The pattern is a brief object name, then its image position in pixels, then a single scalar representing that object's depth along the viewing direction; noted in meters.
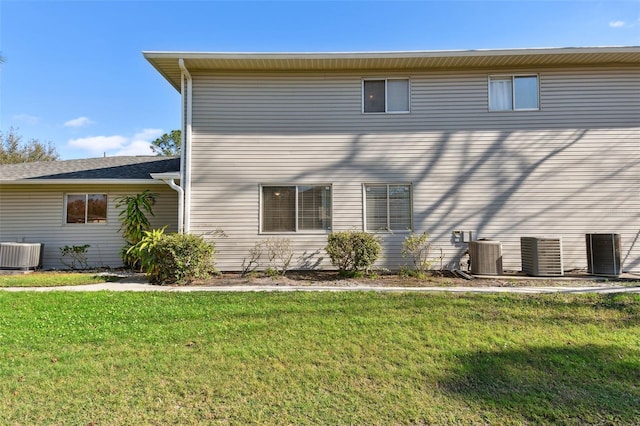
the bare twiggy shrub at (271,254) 7.85
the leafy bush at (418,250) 7.46
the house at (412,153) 7.85
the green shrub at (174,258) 6.68
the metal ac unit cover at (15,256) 8.30
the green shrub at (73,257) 8.95
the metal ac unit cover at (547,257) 7.04
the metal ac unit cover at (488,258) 7.22
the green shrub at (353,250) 7.02
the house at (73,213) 9.05
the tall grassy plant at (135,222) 8.34
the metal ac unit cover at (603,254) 6.95
